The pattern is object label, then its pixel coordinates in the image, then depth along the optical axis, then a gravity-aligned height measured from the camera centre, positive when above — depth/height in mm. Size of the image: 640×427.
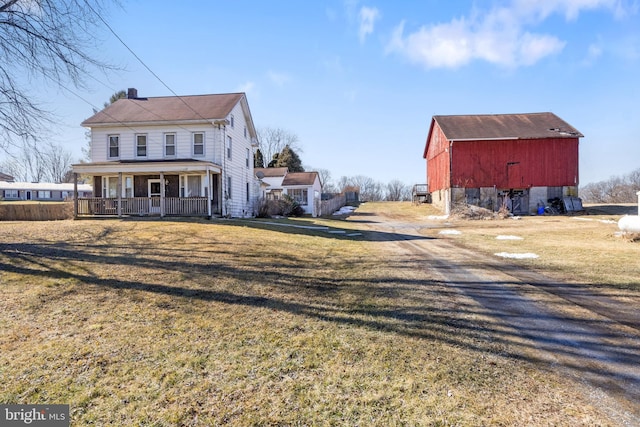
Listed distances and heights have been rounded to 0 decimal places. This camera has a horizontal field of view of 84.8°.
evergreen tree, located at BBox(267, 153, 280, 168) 51019 +6472
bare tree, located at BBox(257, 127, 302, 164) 65969 +11194
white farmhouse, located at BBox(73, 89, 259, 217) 18844 +3065
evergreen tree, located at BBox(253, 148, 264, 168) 55203 +7407
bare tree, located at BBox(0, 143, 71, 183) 75000 +7473
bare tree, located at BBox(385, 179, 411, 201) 73812 +2717
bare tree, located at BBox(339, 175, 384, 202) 77250 +4041
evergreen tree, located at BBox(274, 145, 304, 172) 49375 +6424
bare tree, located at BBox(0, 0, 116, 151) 8945 +4470
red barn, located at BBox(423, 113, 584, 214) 29484 +3118
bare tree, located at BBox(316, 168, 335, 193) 79675 +5277
